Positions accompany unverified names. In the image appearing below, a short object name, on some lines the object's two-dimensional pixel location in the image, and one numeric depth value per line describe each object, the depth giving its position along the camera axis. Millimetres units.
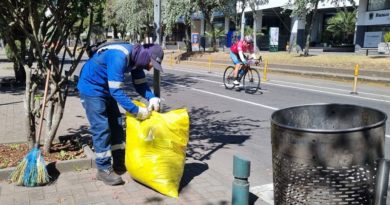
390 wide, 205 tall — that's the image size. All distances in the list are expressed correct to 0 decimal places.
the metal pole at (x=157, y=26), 4969
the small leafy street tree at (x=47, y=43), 4965
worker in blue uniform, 4098
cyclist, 12646
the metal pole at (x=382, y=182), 2412
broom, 4285
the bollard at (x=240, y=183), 3701
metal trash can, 2395
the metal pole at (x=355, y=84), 13477
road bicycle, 13047
